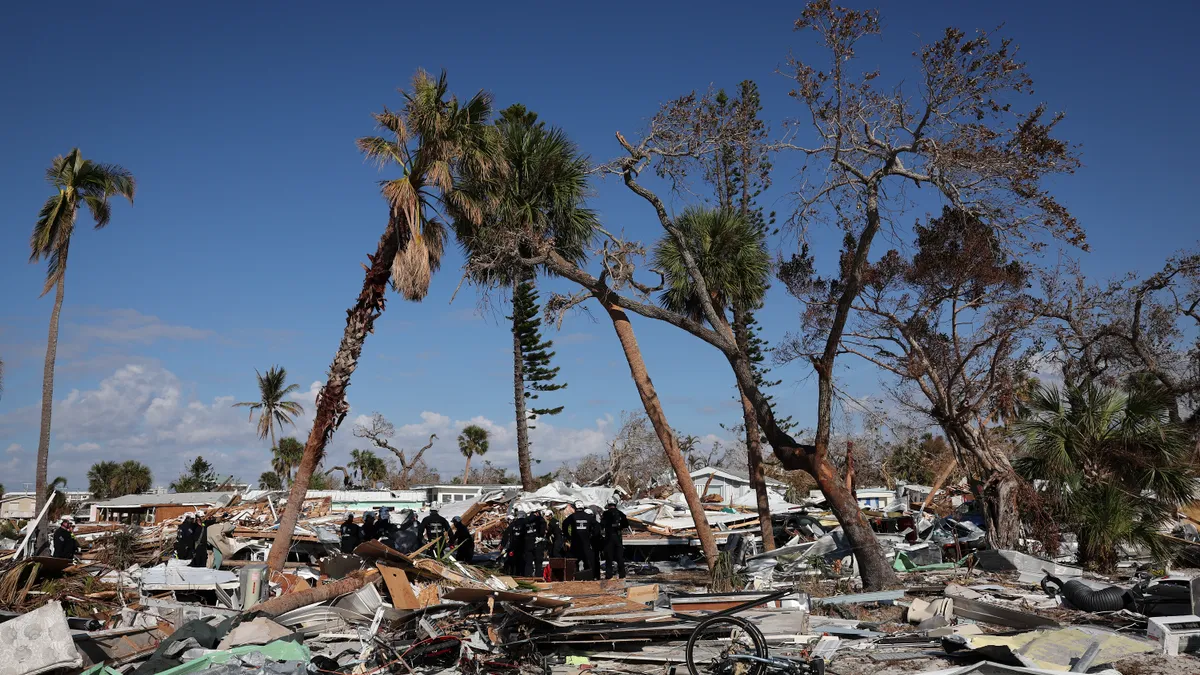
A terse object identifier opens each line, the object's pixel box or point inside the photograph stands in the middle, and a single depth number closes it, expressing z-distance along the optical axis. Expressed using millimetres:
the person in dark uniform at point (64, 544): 15438
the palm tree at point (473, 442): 55188
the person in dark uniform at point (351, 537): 17953
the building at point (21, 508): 34406
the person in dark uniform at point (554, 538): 18391
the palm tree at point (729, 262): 18344
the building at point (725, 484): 39938
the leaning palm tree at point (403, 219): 14898
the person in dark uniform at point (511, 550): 17328
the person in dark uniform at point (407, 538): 16281
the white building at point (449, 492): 33391
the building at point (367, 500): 29281
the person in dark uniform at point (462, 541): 17984
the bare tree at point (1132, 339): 22453
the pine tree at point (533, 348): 36500
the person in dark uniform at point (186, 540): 17016
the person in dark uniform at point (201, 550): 16745
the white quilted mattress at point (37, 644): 8383
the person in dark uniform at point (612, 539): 17422
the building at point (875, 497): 33562
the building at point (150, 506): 32438
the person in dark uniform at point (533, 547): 16922
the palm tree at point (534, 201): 16781
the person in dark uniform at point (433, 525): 17406
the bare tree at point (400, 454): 48625
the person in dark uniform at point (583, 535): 17125
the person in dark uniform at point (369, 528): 17688
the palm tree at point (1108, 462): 16016
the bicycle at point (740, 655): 7723
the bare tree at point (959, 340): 18094
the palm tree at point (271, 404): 55906
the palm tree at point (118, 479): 50656
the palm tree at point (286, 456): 54125
